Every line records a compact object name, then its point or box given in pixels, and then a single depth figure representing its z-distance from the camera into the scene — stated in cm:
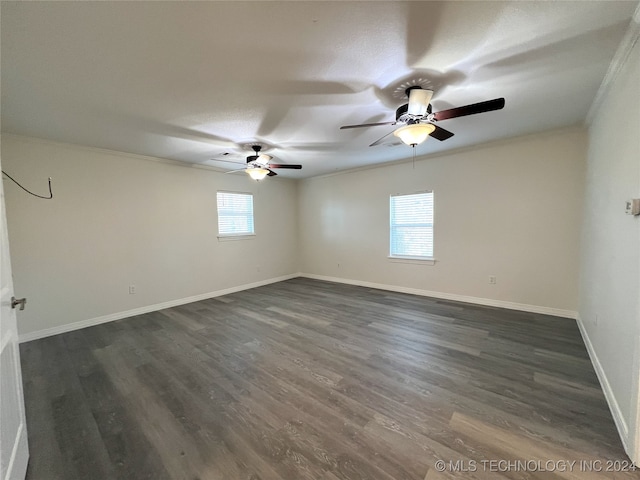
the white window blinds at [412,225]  476
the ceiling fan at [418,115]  218
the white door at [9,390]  121
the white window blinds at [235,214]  534
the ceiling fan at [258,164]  368
